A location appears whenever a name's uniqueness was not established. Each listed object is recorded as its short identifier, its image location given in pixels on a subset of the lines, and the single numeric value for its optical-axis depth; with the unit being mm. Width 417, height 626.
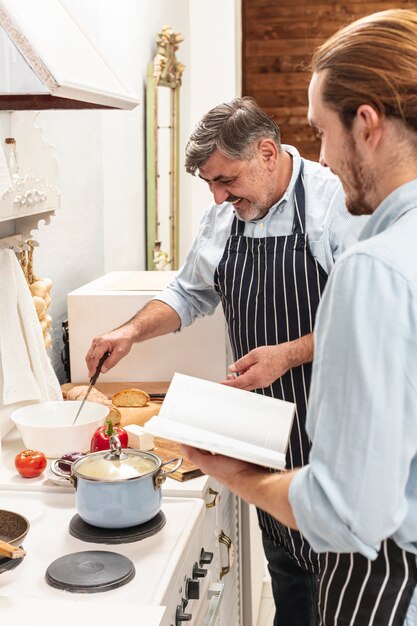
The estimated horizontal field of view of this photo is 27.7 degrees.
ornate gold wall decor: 3904
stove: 1417
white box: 2719
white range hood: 1527
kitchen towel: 2158
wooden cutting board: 1933
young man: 975
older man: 2199
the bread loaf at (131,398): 2387
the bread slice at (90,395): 2373
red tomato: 1896
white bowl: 2008
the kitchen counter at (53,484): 1862
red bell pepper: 1946
